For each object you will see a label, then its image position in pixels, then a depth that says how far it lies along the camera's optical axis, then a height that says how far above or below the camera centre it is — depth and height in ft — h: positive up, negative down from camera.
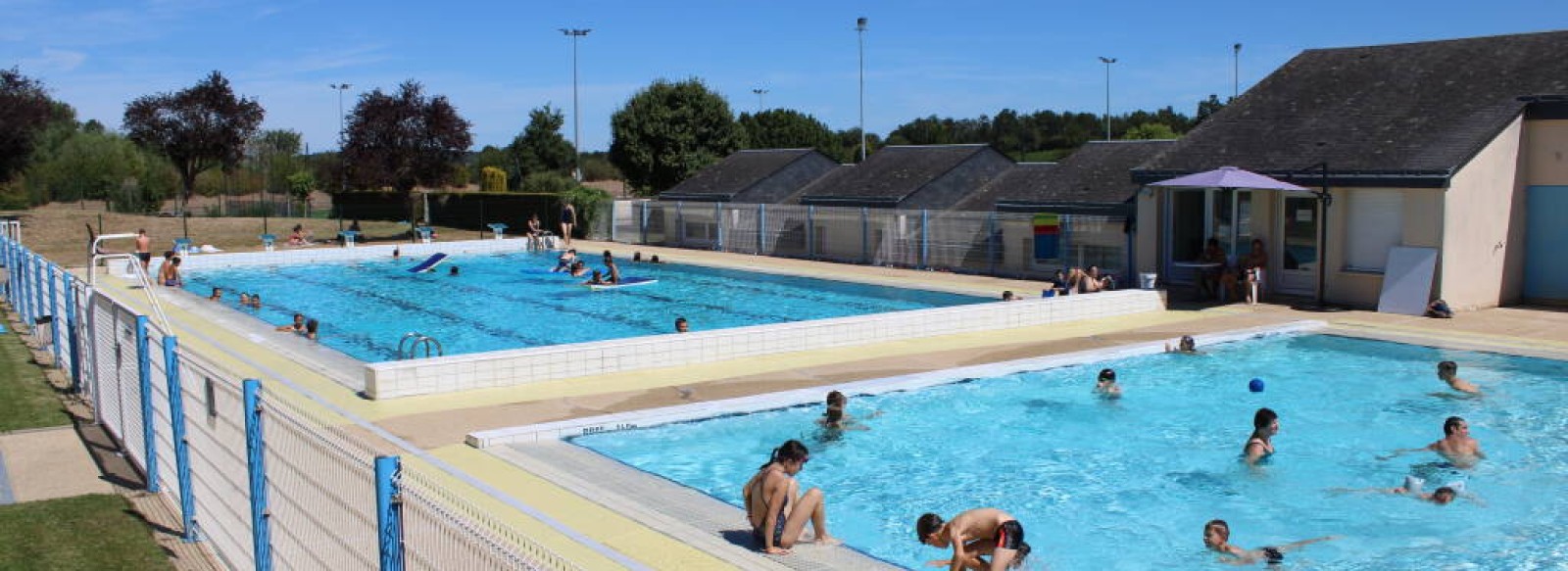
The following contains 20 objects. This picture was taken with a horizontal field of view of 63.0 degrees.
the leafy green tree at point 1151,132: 241.96 +10.40
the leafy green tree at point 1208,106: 295.99 +18.83
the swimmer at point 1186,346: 57.77 -7.26
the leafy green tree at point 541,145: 304.71 +9.96
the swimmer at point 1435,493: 36.11 -8.73
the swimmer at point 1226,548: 30.68 -8.75
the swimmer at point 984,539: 25.72 -7.26
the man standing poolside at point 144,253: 83.05 -4.31
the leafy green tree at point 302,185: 218.59 +0.26
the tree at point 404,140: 149.28 +5.48
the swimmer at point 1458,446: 39.93 -8.13
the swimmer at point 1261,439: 40.37 -8.05
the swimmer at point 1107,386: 49.75 -7.88
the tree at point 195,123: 165.58 +8.28
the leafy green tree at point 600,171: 373.40 +4.49
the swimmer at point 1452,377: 49.98 -7.46
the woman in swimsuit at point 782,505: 27.91 -7.07
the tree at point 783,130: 290.35 +12.79
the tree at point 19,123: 160.35 +8.01
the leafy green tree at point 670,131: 192.85 +8.35
